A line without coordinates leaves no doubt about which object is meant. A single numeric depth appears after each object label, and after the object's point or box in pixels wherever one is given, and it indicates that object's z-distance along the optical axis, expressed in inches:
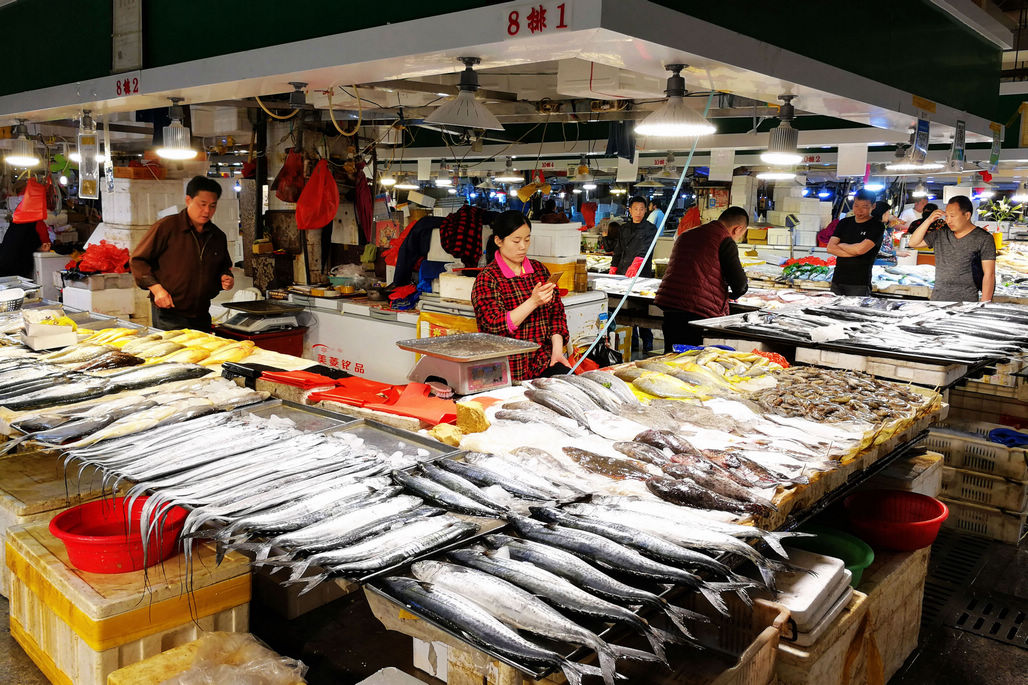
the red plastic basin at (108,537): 110.7
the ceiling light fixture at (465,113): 132.0
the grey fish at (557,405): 136.4
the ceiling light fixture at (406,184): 455.8
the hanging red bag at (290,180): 355.5
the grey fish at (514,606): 66.0
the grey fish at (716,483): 102.5
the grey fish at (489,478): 98.3
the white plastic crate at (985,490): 208.5
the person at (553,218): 415.5
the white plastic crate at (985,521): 210.2
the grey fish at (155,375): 150.3
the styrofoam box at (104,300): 371.9
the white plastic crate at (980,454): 208.1
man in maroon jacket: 291.7
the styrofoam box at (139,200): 387.9
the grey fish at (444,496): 92.0
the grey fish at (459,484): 94.5
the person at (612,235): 669.3
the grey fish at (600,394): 146.0
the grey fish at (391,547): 76.6
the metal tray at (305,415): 133.4
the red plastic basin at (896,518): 142.9
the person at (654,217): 569.0
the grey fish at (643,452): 116.5
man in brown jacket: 253.1
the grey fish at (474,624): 65.1
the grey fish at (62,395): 135.5
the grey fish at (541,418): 130.5
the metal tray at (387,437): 121.1
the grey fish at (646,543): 80.7
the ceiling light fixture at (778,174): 424.2
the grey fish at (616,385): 150.7
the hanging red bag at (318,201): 347.9
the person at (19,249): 434.6
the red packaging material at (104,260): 374.9
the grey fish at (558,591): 69.7
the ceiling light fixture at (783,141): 159.0
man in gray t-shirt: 326.6
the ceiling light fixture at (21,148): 215.0
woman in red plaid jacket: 202.2
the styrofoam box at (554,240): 313.1
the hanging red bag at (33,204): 345.1
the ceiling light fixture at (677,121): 127.8
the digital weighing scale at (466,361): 161.0
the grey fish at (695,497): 100.3
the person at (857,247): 368.5
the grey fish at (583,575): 73.3
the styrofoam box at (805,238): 677.9
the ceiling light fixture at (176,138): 177.3
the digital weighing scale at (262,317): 337.4
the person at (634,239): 482.9
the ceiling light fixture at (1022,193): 519.2
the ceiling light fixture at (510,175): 553.6
